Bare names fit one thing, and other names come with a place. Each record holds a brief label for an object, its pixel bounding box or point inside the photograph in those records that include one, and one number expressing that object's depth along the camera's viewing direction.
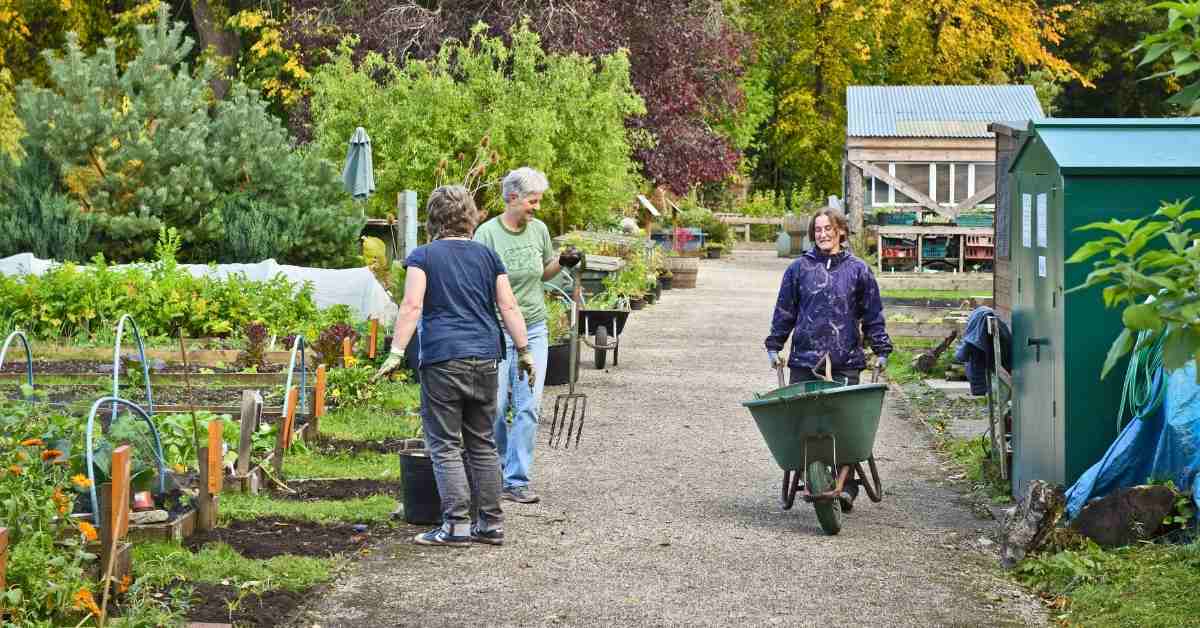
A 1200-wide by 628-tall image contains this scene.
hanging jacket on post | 8.71
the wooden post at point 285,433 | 8.68
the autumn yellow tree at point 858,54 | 38.84
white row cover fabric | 15.74
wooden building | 24.86
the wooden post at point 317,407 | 9.98
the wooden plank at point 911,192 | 25.53
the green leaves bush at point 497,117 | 22.64
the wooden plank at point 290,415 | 9.08
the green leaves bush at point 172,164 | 17.94
